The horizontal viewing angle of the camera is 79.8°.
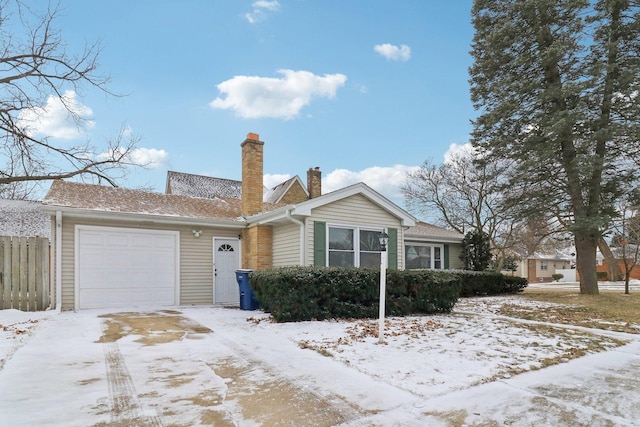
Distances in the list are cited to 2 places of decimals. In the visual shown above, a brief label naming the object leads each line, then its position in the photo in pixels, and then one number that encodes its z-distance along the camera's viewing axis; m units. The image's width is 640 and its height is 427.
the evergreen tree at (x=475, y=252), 17.84
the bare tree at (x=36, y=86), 10.86
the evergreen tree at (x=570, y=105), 13.32
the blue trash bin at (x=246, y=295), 9.92
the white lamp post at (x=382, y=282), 5.90
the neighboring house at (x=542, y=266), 40.69
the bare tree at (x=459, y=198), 21.47
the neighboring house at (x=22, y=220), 15.50
